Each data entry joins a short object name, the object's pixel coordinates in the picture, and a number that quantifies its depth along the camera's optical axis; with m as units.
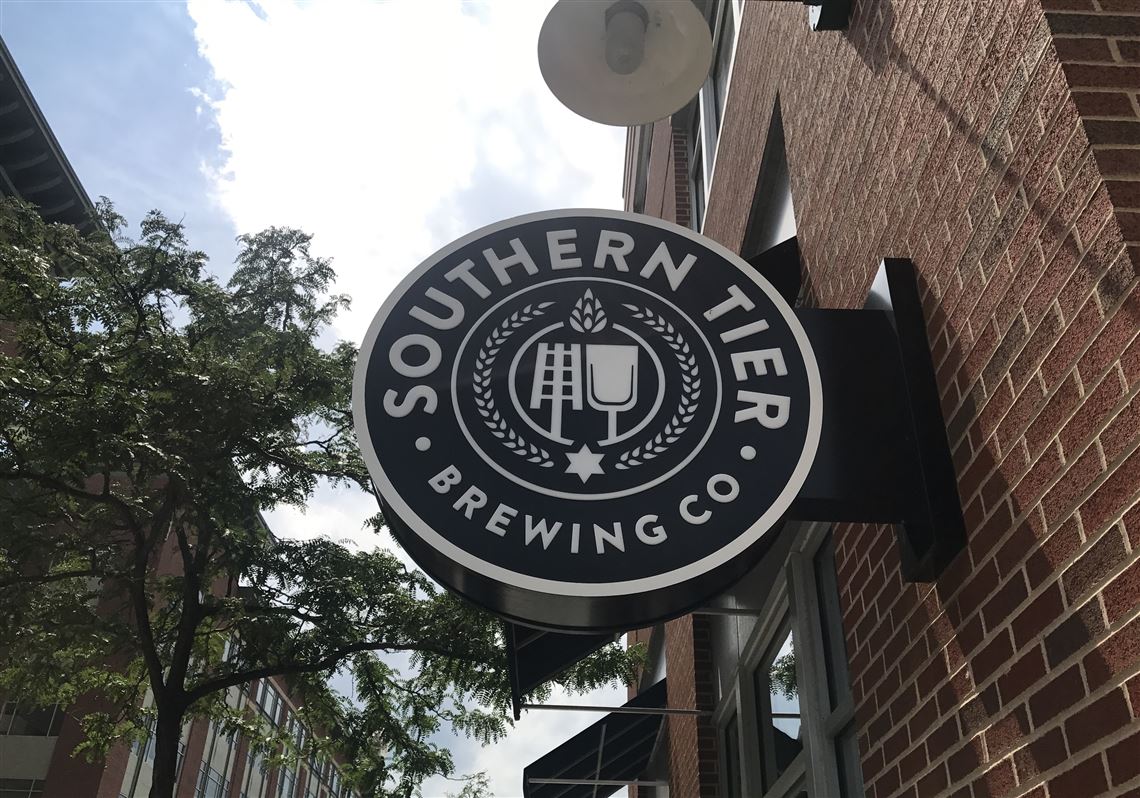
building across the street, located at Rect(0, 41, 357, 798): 28.06
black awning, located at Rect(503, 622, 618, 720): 6.71
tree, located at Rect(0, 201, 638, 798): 10.75
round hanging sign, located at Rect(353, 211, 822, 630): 2.57
